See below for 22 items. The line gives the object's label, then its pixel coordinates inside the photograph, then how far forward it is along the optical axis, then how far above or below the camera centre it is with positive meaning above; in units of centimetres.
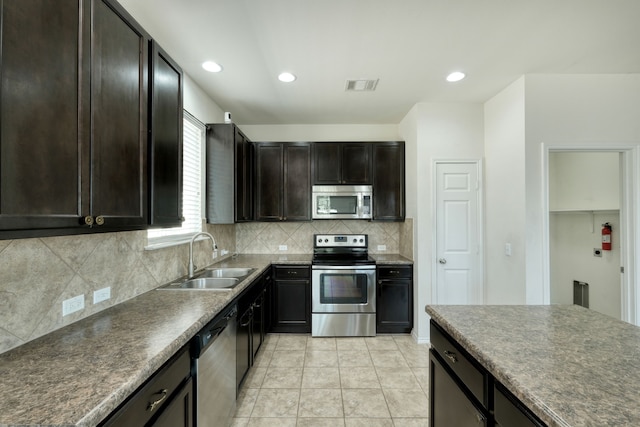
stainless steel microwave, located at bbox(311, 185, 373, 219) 373 +23
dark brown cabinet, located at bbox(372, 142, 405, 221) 374 +50
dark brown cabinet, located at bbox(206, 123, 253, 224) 298 +50
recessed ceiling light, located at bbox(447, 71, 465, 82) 259 +136
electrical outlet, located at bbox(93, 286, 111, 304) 156 -43
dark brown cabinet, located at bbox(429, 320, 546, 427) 94 -73
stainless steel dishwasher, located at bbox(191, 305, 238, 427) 146 -92
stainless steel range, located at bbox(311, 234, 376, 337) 340 -100
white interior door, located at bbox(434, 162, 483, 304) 329 -21
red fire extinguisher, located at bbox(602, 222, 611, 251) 326 -23
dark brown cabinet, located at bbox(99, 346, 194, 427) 93 -71
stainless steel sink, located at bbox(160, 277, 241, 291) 238 -57
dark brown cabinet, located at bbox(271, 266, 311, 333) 344 -103
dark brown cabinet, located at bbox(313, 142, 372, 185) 379 +79
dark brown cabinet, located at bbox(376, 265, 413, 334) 343 -101
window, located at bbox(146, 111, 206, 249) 261 +39
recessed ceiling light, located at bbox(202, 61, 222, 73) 239 +135
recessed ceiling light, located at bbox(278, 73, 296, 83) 260 +136
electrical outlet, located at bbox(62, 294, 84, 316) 137 -43
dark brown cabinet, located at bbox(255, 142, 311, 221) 378 +56
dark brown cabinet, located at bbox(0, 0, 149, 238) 81 +37
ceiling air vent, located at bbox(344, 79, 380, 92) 274 +136
